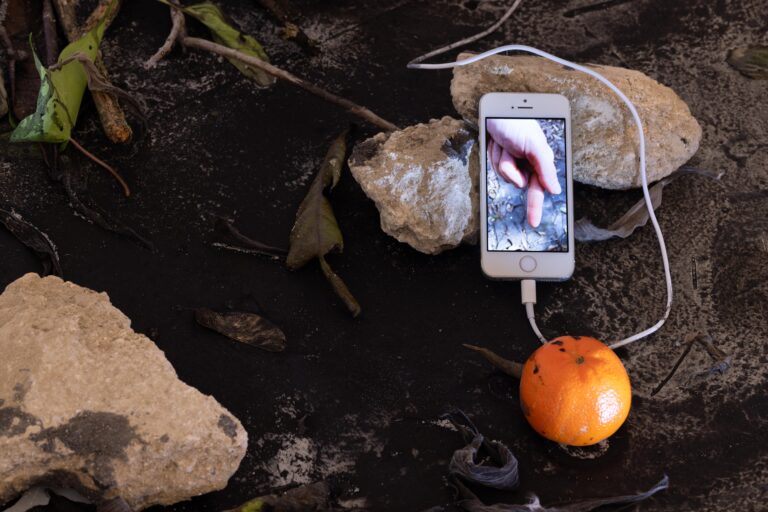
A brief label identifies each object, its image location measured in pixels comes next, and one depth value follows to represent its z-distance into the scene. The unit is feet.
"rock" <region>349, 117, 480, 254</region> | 4.30
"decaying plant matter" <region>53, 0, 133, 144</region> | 4.46
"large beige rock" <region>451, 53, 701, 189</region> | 4.39
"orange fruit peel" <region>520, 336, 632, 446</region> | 4.07
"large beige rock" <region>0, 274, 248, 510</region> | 3.98
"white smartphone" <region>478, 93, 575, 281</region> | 4.31
